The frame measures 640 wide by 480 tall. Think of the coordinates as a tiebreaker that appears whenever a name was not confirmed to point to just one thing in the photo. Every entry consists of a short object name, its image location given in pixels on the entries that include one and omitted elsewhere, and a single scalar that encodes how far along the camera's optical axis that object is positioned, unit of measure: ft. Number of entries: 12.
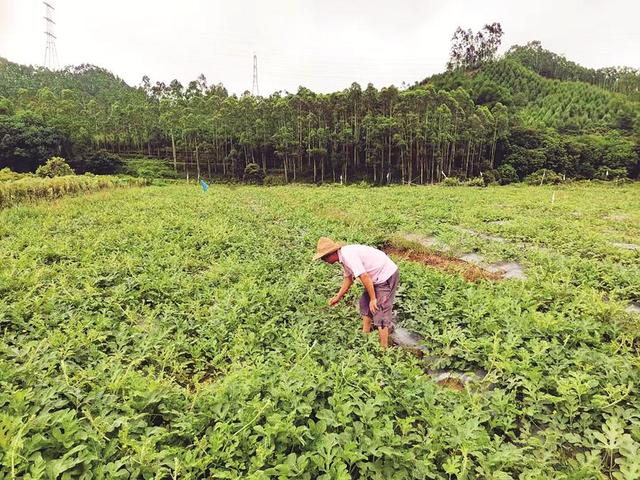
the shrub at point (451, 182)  126.21
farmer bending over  15.96
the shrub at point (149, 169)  153.89
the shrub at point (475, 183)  129.64
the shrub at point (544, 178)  138.31
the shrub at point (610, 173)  148.05
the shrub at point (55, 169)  110.25
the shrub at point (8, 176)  77.01
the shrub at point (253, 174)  153.58
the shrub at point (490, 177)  145.28
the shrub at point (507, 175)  148.62
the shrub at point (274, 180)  142.41
